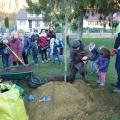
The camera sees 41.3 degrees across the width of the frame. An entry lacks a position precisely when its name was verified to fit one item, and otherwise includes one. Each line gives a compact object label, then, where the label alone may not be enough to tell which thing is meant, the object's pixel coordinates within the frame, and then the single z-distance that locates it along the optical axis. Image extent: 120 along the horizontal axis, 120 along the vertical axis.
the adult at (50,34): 7.03
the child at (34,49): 6.21
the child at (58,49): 6.19
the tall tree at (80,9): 3.89
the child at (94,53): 4.93
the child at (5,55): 5.30
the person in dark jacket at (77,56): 3.70
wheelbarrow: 3.63
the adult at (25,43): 5.49
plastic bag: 2.24
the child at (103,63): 3.93
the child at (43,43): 6.45
